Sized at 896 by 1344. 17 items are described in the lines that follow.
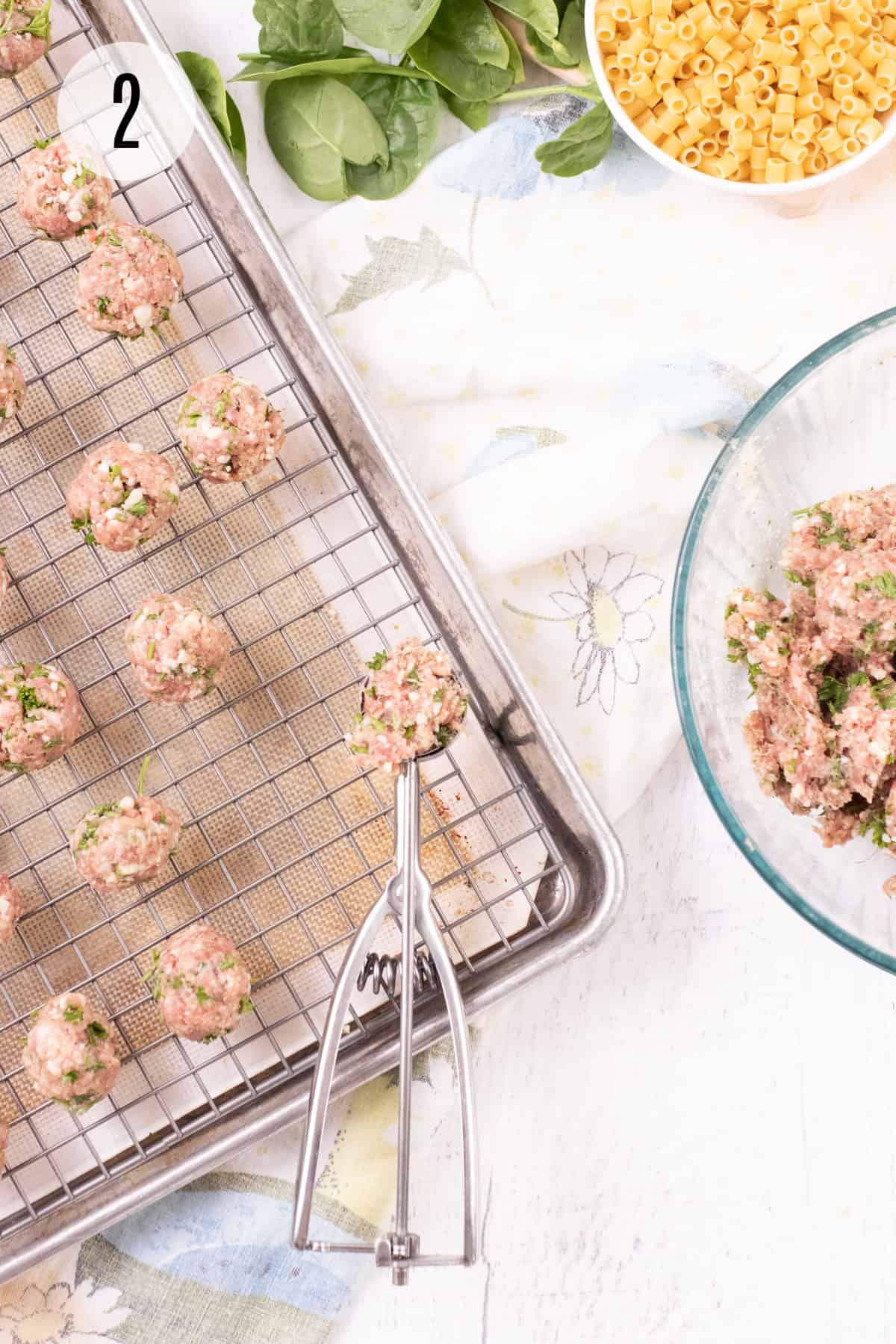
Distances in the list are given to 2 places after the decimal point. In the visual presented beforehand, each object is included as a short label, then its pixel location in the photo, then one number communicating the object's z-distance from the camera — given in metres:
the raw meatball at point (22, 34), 0.97
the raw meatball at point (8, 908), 0.97
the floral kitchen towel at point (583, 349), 1.01
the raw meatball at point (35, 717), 0.97
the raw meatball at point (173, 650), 0.96
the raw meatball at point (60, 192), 0.97
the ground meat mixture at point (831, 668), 0.92
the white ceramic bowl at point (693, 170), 0.98
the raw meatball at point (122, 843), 0.96
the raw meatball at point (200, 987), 0.96
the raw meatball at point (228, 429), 0.97
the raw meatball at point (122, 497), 0.97
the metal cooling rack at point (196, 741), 1.00
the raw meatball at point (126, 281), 0.97
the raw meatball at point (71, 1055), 0.96
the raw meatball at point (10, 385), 0.98
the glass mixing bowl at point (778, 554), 0.96
